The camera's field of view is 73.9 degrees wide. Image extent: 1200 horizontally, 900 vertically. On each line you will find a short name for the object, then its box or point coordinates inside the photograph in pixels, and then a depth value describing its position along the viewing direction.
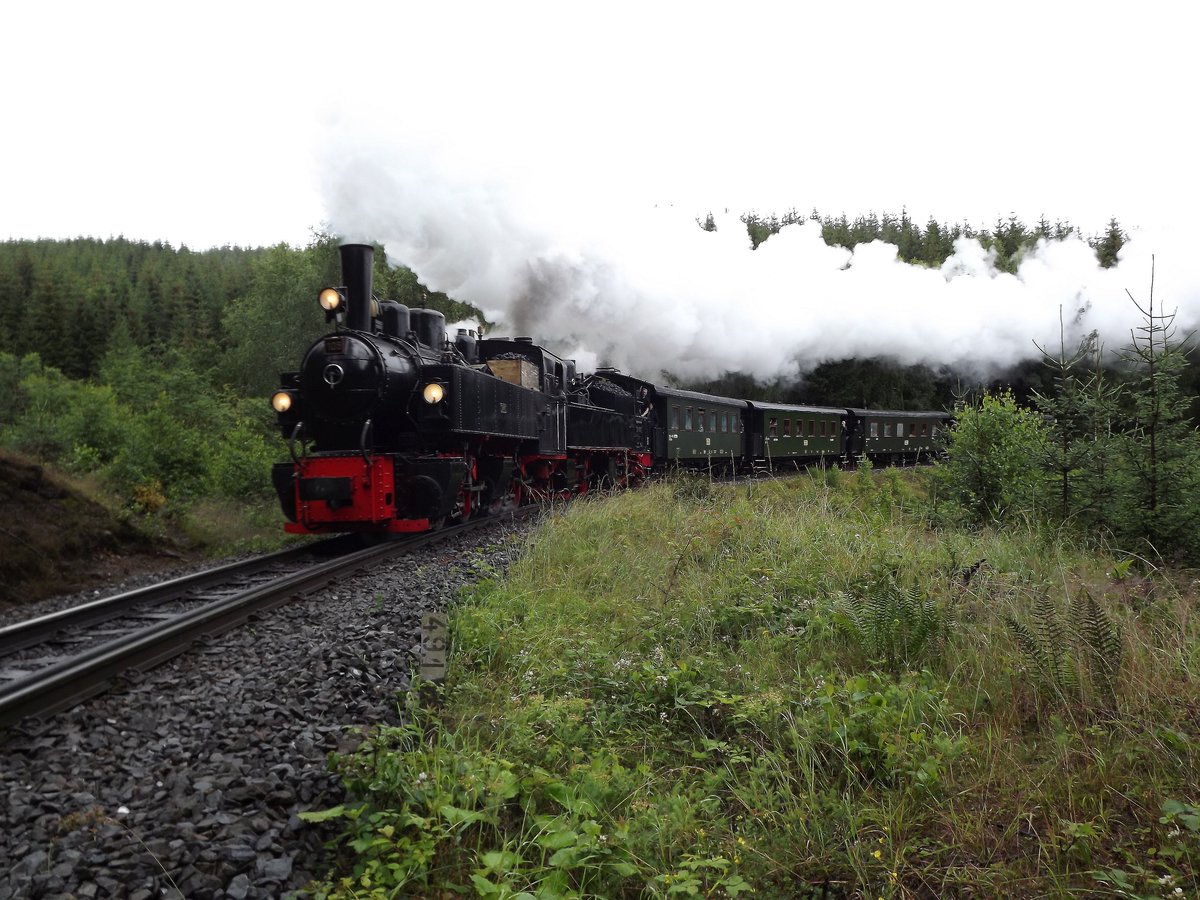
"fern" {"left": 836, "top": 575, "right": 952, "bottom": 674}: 4.35
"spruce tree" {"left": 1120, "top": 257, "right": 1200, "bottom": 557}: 6.23
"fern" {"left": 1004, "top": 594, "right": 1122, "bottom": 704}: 3.60
